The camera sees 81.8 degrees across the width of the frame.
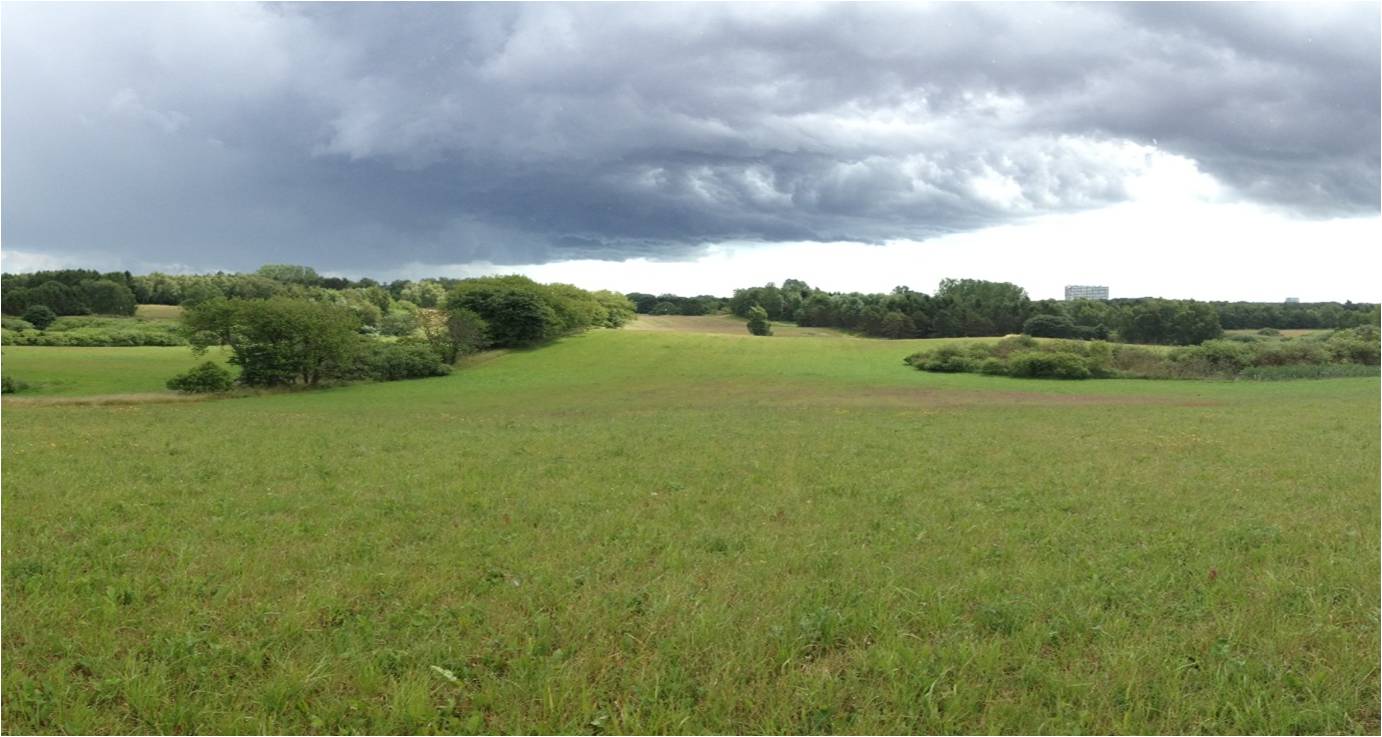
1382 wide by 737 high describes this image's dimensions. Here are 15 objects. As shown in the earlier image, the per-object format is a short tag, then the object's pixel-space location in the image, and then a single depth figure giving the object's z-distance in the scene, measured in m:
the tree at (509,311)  98.62
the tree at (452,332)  86.12
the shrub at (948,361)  79.25
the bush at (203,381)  63.66
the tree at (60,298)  100.24
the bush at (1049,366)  72.25
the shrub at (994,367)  75.88
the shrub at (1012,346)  81.06
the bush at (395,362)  75.31
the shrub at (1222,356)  74.44
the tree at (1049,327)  109.31
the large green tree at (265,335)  68.00
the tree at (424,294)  141.50
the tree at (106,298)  105.12
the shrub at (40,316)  94.00
